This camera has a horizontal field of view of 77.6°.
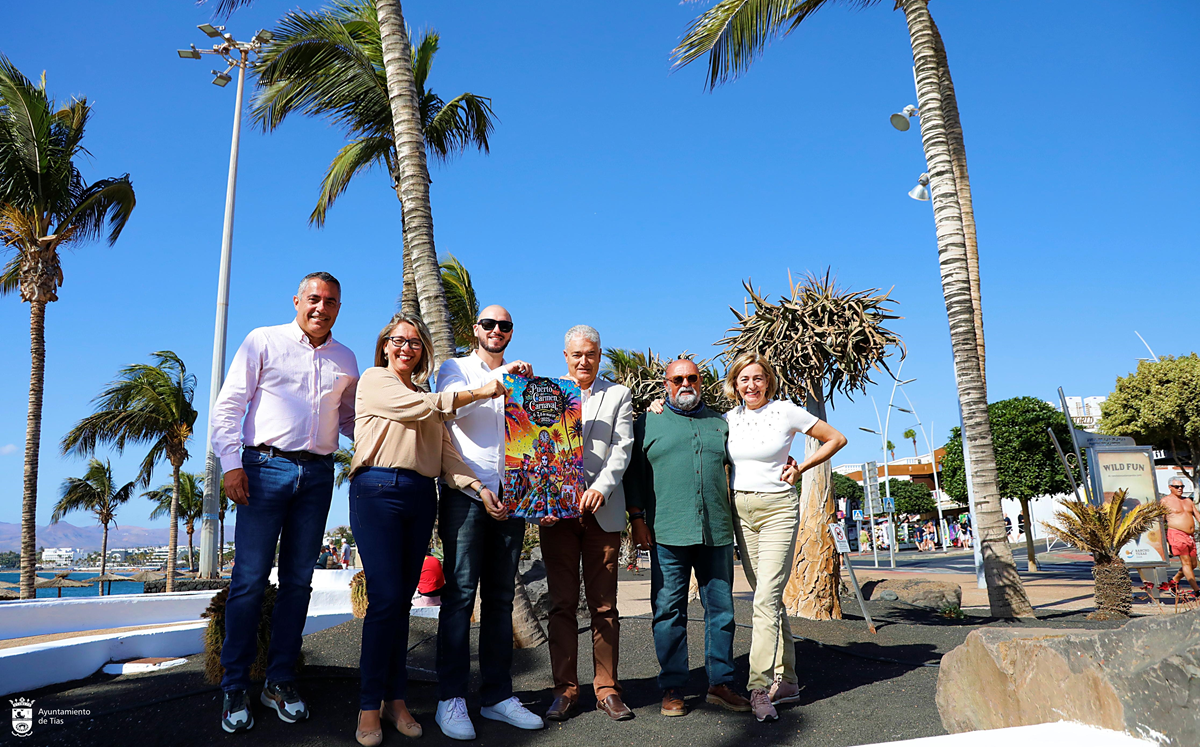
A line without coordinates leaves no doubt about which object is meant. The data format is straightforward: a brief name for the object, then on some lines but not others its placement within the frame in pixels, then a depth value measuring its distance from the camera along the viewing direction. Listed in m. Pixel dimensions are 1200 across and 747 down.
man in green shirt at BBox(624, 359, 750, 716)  3.93
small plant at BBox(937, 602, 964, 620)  7.79
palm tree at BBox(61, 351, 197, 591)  20.11
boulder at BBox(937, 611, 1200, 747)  2.24
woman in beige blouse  3.35
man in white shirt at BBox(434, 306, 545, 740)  3.54
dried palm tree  6.55
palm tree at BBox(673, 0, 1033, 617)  7.59
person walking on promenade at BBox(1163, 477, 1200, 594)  10.77
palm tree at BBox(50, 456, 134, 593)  32.38
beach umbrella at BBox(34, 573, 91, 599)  20.78
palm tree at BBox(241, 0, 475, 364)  6.46
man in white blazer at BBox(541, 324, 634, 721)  3.82
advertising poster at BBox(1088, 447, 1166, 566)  11.09
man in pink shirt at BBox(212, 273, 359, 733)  3.44
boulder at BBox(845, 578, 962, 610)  9.35
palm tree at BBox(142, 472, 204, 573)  39.75
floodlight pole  12.63
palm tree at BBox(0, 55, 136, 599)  12.74
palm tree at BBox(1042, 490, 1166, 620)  7.81
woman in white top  4.00
